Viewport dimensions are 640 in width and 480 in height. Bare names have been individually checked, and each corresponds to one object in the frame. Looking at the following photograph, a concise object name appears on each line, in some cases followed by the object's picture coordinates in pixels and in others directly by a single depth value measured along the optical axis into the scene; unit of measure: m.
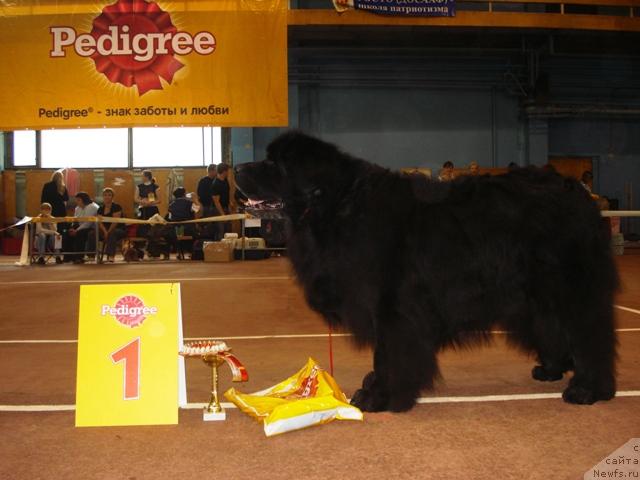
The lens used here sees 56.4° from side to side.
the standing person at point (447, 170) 11.55
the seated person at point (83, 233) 12.97
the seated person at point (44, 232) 12.75
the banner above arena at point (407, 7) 13.49
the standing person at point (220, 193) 12.45
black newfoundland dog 2.82
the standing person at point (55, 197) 13.13
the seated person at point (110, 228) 13.00
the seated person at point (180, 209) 13.23
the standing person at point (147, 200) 13.91
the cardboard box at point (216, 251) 12.37
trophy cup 2.76
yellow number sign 2.72
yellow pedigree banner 9.52
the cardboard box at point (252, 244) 12.91
